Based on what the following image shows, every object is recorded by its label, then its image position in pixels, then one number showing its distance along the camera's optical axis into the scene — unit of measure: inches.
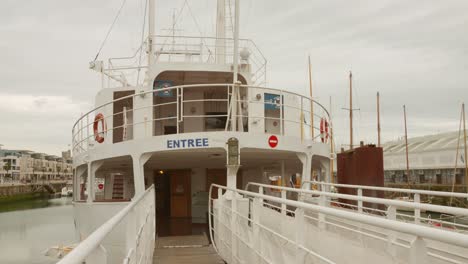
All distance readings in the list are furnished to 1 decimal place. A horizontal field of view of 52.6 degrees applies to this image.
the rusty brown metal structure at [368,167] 487.8
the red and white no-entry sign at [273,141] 402.3
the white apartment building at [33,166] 3740.2
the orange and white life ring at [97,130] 460.1
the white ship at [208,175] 135.6
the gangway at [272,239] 77.1
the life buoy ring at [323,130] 485.1
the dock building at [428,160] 1697.8
